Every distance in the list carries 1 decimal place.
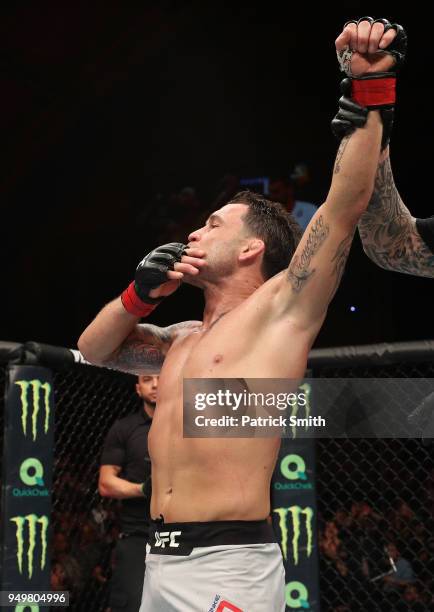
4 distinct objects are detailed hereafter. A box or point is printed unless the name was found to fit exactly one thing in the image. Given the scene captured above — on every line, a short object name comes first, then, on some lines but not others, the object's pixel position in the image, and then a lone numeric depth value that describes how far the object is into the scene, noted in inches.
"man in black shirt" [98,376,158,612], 122.5
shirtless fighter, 60.8
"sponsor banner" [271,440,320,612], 114.1
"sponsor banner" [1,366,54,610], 103.1
